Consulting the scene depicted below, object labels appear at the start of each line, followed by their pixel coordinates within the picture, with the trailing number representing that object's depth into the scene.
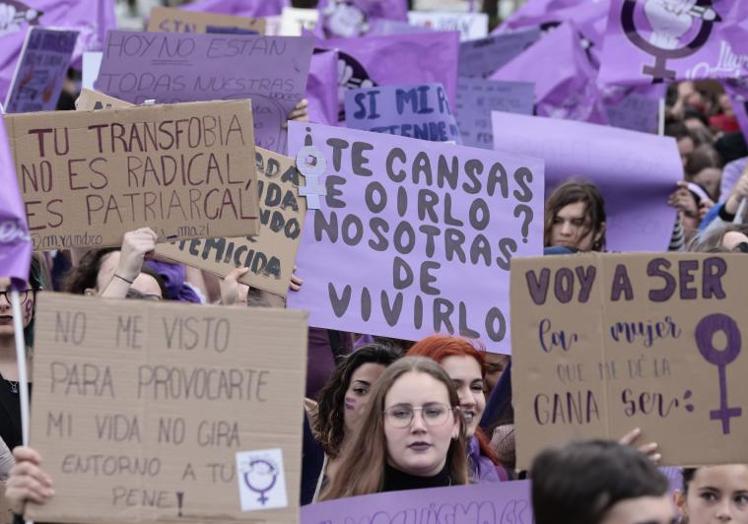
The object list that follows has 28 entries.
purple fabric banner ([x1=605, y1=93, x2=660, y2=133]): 21.11
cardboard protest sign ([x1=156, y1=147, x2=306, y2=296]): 10.76
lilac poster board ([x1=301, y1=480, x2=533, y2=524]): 8.79
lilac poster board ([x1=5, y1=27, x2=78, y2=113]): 15.13
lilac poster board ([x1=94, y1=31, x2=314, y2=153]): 12.54
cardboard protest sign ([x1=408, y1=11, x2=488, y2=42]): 27.32
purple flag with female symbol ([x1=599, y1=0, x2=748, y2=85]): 16.34
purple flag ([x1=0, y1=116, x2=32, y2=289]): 8.18
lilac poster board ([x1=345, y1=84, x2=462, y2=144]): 14.38
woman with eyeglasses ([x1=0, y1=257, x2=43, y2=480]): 9.54
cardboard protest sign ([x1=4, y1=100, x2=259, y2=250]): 9.77
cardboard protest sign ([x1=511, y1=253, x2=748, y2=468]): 7.95
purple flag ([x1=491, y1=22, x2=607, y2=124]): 20.24
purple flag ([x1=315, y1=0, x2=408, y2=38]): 25.42
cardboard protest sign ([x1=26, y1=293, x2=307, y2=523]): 7.12
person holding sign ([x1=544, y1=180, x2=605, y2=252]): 14.03
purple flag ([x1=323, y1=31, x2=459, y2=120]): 17.44
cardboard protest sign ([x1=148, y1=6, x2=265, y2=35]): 18.86
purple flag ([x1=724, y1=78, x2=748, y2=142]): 16.62
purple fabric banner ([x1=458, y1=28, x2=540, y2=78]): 22.11
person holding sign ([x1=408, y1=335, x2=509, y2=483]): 9.99
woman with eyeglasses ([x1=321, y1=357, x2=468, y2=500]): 8.81
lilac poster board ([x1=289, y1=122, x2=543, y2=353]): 11.12
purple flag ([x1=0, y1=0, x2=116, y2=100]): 18.23
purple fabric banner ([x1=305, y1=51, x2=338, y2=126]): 15.75
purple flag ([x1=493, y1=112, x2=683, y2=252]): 15.42
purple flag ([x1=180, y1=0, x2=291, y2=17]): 23.76
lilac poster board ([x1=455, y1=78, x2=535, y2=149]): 18.20
